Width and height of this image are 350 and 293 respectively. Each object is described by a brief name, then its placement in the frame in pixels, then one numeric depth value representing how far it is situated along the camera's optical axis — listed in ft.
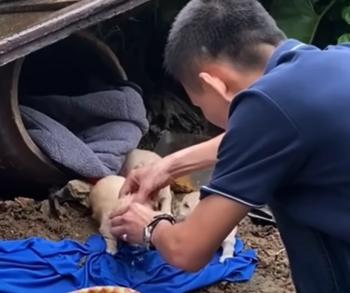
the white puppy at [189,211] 9.52
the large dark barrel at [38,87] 10.00
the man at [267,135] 5.95
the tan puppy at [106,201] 9.41
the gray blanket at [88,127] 10.54
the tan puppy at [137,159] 10.93
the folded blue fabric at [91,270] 8.83
